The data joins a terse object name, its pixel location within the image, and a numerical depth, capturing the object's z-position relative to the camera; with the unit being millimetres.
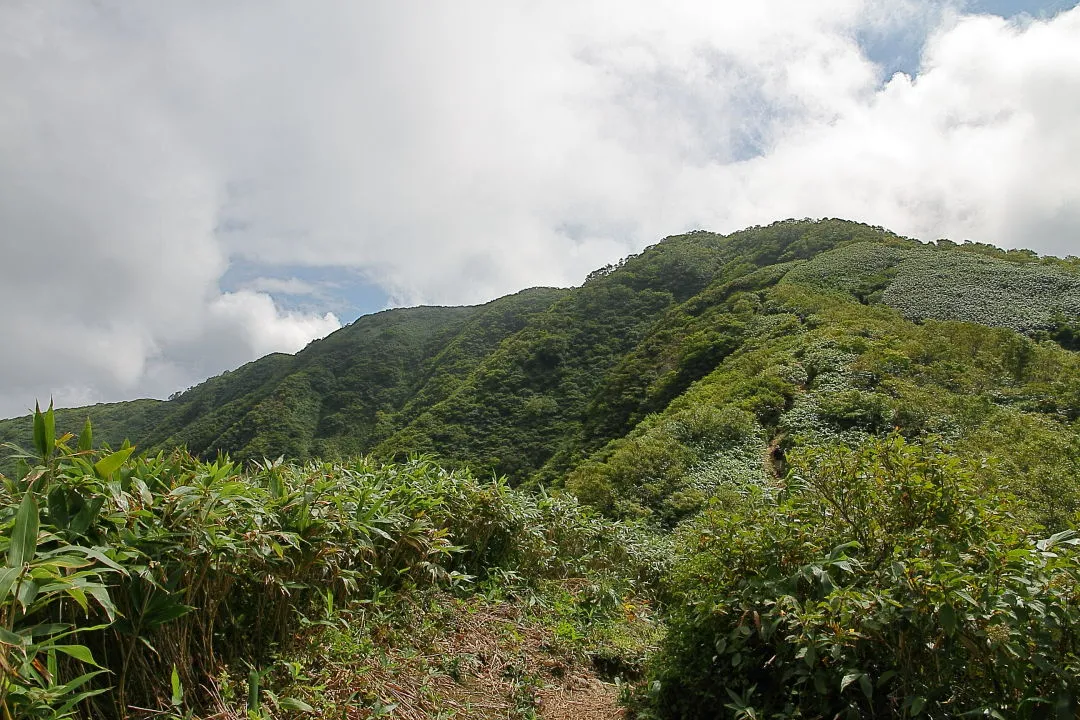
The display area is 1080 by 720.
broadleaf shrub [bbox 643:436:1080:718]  1820
